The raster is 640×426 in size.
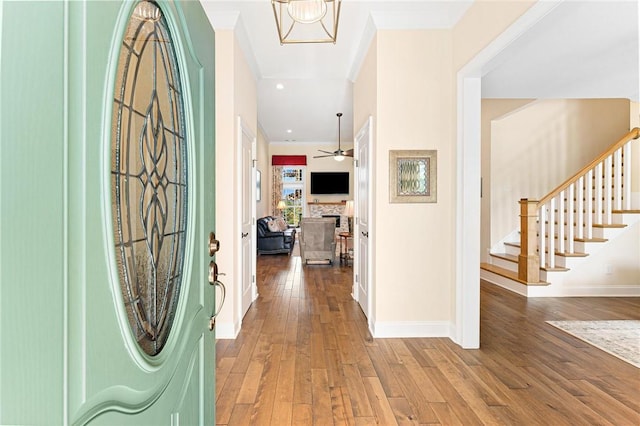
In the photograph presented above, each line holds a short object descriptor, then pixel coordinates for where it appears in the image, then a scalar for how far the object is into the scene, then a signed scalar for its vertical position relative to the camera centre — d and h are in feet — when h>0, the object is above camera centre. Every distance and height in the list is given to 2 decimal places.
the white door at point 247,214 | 11.82 -0.22
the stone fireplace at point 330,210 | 35.06 -0.16
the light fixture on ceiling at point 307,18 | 7.68 +6.03
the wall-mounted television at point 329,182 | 35.09 +2.67
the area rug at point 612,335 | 9.41 -3.93
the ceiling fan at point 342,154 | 26.50 +4.25
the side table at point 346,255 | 23.32 -3.19
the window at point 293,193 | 35.65 +1.62
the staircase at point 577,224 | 15.37 -0.73
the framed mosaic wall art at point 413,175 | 10.64 +1.04
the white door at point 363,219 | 12.00 -0.42
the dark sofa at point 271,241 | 25.71 -2.47
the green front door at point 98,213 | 1.32 -0.02
